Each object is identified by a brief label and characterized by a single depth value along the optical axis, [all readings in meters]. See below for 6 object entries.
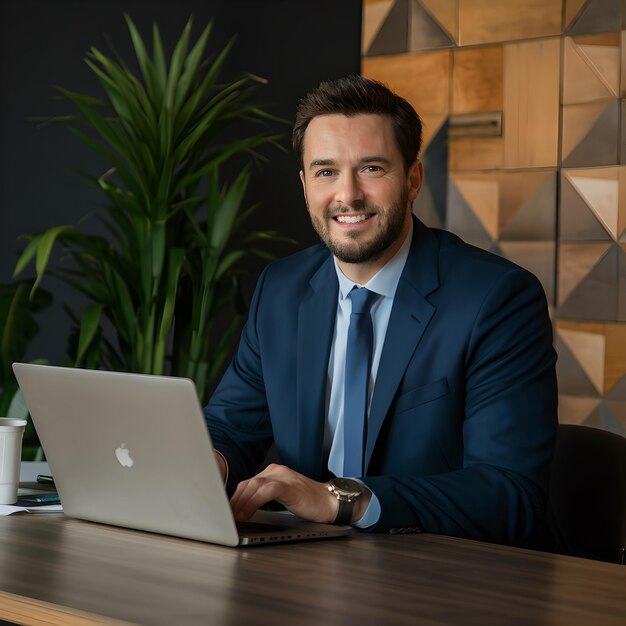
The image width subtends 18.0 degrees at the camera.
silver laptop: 2.31
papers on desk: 2.53
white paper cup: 2.57
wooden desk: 2.05
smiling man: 2.56
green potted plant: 3.95
